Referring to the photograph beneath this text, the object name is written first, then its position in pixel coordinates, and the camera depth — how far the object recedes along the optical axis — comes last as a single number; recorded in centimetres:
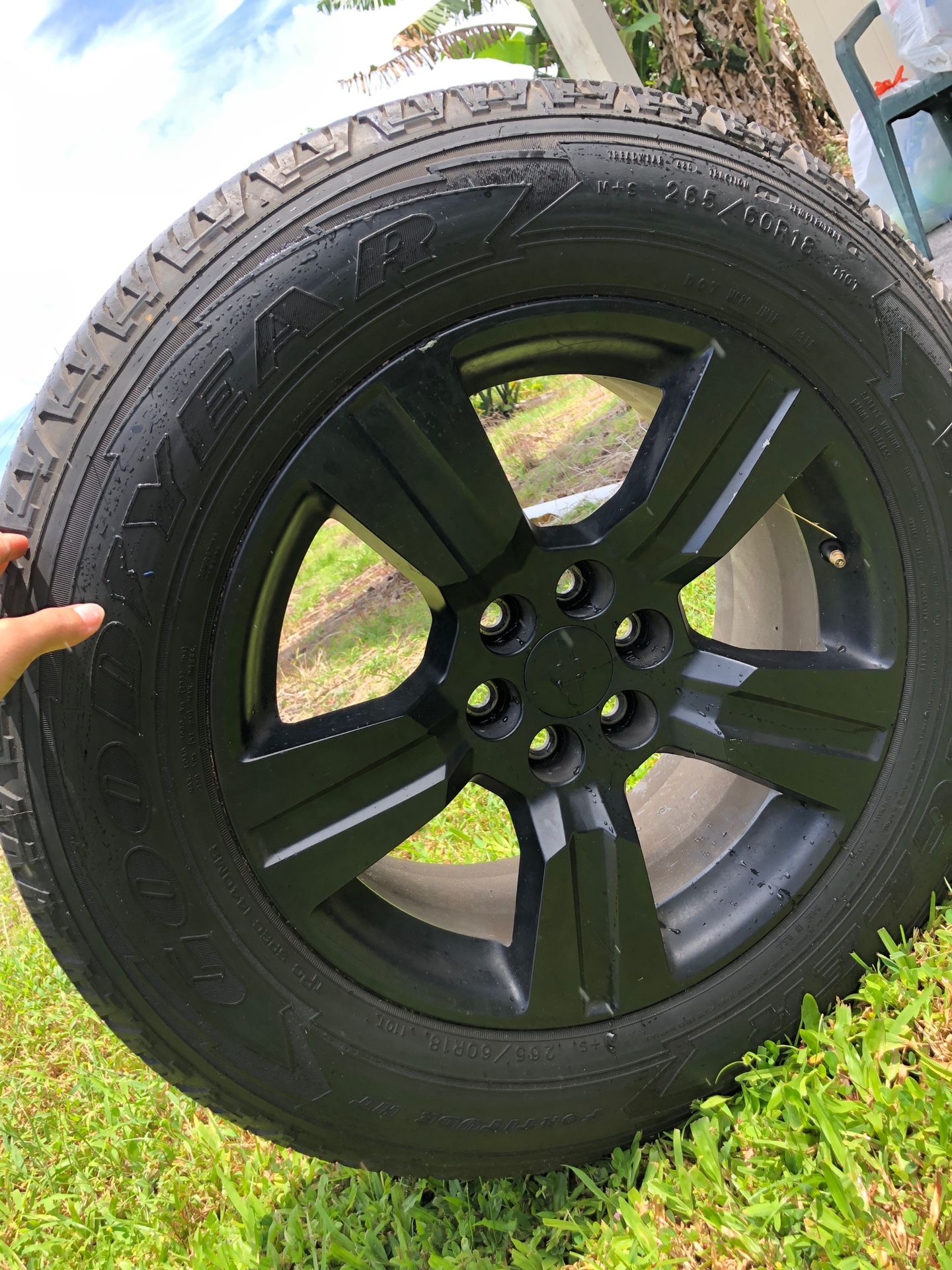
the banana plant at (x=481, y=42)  1045
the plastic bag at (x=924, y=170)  481
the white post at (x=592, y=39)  715
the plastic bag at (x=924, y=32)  418
